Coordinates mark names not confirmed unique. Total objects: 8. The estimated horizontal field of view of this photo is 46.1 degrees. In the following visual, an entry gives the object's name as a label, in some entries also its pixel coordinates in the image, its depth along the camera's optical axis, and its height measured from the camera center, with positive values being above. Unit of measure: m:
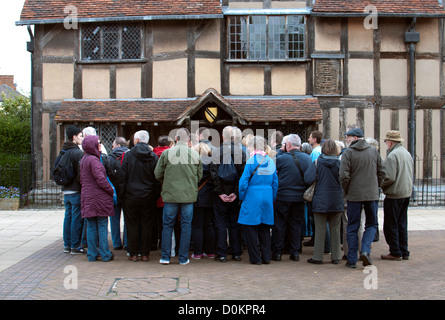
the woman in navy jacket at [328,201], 7.61 -0.72
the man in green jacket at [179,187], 7.64 -0.51
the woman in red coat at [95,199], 7.82 -0.70
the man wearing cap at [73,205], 8.39 -0.85
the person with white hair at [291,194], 7.95 -0.64
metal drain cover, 6.02 -1.59
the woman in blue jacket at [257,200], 7.62 -0.71
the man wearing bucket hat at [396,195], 7.95 -0.67
